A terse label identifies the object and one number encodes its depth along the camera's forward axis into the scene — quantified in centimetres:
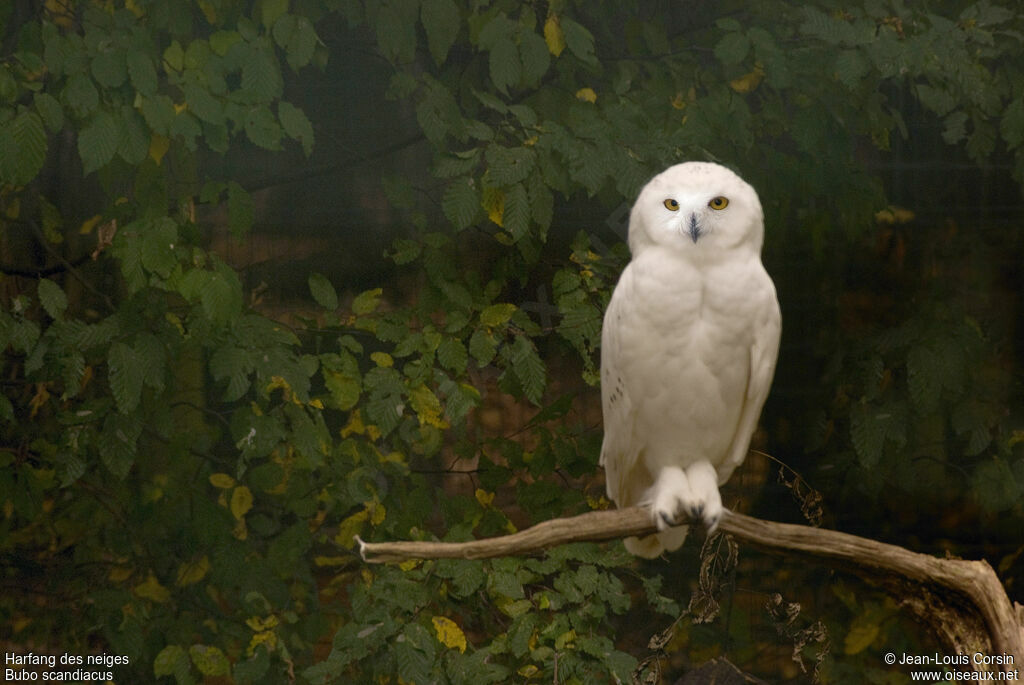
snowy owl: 865
